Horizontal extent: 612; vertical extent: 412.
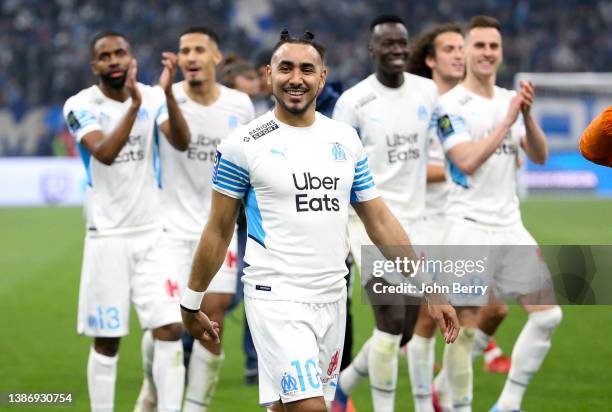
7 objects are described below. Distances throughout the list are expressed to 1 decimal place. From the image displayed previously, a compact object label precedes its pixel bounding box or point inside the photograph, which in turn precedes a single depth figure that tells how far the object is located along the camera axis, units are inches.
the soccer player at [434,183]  571.5
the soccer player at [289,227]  386.0
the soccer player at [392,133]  572.7
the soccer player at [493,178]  557.0
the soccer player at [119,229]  541.6
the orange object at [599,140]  320.5
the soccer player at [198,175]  559.2
